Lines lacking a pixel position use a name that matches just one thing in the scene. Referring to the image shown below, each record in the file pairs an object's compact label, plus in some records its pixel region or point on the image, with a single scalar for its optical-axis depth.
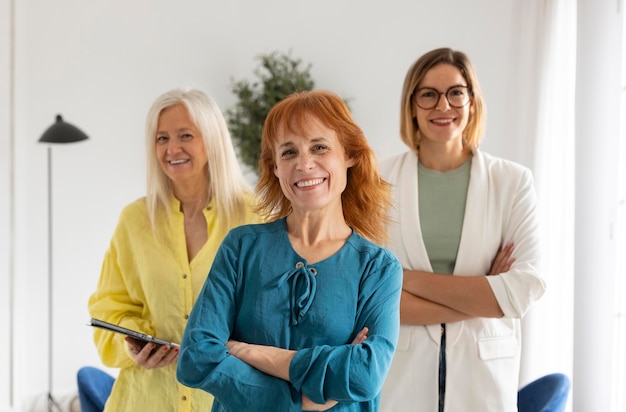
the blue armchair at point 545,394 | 2.71
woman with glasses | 2.36
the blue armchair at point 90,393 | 2.93
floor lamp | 4.84
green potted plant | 5.39
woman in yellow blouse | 2.26
